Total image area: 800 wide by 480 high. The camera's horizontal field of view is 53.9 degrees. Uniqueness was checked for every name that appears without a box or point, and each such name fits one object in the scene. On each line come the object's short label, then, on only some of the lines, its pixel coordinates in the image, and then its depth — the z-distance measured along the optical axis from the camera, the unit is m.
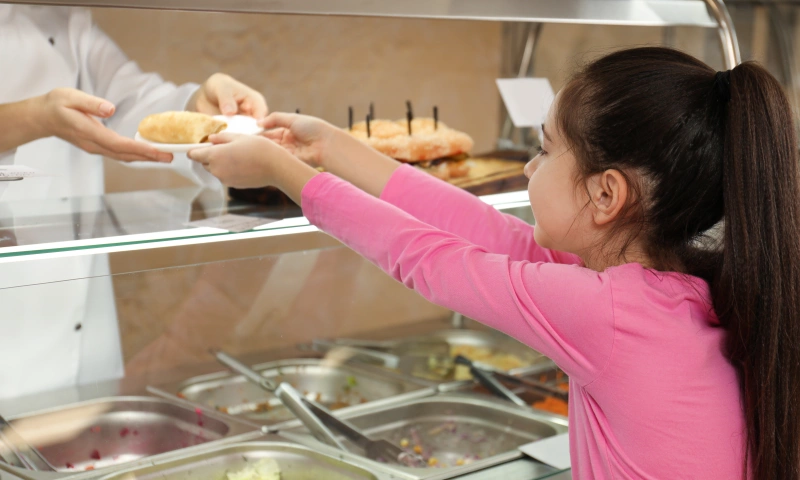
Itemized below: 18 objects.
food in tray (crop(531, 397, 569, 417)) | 1.41
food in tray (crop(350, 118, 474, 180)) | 1.23
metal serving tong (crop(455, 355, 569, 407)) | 1.45
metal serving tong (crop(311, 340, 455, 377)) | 1.54
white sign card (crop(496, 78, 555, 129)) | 1.37
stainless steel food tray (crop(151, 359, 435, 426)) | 1.34
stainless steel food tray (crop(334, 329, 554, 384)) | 1.62
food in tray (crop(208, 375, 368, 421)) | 1.34
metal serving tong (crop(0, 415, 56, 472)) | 1.05
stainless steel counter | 1.11
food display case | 0.94
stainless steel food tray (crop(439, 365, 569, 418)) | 1.46
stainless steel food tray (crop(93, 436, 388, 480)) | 1.11
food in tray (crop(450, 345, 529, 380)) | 1.64
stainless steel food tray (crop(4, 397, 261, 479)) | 1.12
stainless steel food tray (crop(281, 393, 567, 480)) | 1.32
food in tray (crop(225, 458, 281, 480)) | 1.14
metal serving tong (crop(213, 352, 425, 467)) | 1.18
